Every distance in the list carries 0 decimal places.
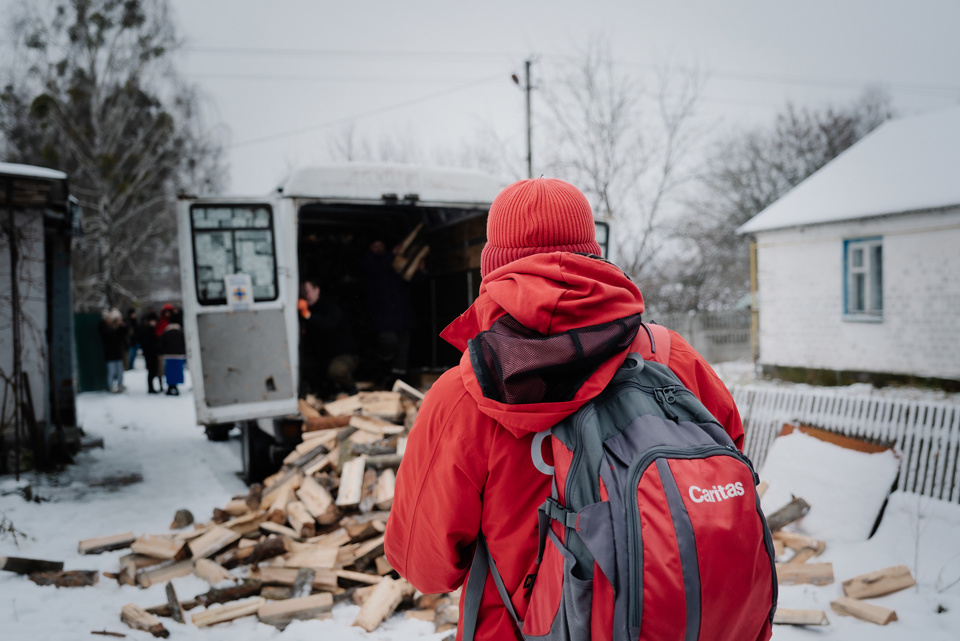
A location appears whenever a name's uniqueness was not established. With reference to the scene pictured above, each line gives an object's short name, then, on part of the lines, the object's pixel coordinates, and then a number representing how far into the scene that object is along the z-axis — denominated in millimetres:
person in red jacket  1301
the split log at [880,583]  3885
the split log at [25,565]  4375
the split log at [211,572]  4469
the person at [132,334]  16812
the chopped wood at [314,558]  4559
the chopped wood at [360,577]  4406
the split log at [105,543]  4934
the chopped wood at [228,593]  4180
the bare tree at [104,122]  21141
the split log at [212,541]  4758
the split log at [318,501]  5184
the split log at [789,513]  5004
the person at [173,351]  13305
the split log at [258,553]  4699
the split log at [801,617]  3553
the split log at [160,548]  4727
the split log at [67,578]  4262
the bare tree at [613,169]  17703
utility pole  17438
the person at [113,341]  13820
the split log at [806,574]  4164
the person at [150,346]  14083
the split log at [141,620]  3625
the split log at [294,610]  3877
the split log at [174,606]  3889
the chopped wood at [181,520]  5535
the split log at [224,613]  3846
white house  11898
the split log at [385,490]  5273
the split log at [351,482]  5273
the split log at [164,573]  4422
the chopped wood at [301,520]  5066
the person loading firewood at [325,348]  7809
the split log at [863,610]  3549
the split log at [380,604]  3816
